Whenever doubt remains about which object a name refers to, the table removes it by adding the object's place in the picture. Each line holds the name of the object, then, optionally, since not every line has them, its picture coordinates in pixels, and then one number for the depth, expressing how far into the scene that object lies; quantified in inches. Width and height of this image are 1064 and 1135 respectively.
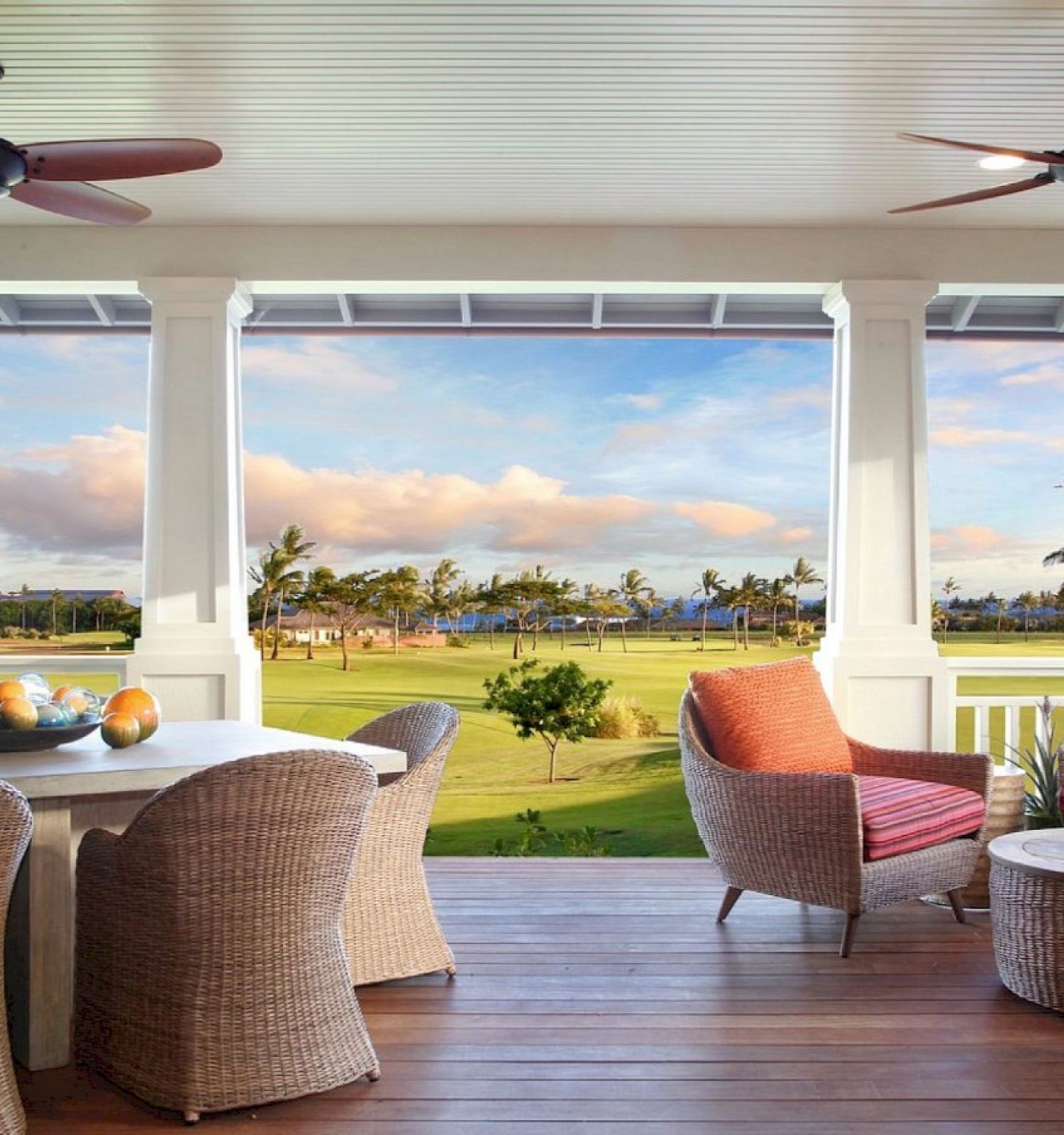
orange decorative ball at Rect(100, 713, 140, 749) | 125.1
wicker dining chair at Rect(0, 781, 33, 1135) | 88.5
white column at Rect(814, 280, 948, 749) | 206.2
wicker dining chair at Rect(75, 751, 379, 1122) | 99.3
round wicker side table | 129.6
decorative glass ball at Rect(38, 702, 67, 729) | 120.3
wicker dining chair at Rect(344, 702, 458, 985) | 133.7
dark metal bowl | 118.7
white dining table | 109.0
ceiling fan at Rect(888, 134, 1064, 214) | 136.8
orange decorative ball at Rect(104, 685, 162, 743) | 128.8
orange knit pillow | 168.4
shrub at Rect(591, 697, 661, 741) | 340.2
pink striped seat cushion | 151.1
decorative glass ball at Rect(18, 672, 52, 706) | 125.7
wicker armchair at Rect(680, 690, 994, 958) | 150.1
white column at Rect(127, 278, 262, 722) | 202.5
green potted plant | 183.0
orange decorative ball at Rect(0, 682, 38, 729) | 118.0
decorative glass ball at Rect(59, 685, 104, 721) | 126.4
